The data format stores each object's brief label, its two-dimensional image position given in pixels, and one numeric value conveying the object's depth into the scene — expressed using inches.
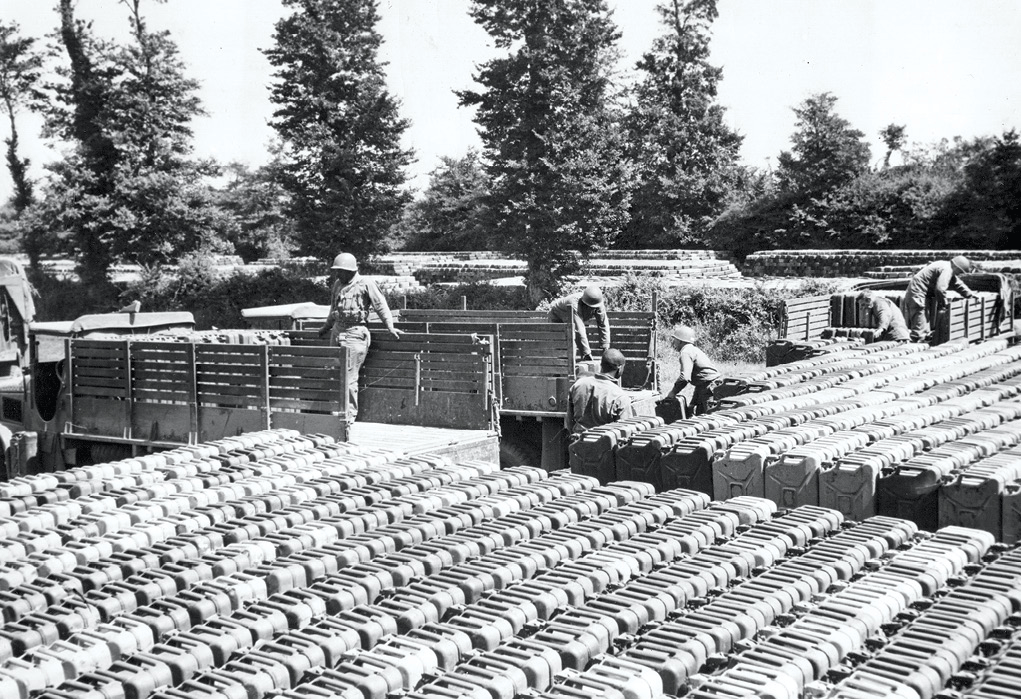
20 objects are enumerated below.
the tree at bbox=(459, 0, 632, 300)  1215.6
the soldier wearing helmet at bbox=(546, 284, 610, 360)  506.9
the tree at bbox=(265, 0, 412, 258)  1371.8
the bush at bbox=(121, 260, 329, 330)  1422.2
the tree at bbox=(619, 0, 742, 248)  1771.7
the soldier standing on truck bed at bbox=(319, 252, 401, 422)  465.1
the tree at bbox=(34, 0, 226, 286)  1374.3
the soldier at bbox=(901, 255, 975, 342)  652.7
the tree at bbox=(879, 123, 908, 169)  1984.5
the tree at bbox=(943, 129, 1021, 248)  1386.6
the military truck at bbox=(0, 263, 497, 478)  418.6
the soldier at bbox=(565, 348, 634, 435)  400.2
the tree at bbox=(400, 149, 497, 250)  2046.0
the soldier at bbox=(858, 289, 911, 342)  635.1
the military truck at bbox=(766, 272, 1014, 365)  642.8
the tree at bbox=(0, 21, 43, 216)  1572.3
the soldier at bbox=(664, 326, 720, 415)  493.0
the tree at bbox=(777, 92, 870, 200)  1626.5
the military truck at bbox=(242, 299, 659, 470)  478.0
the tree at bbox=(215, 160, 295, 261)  2074.3
